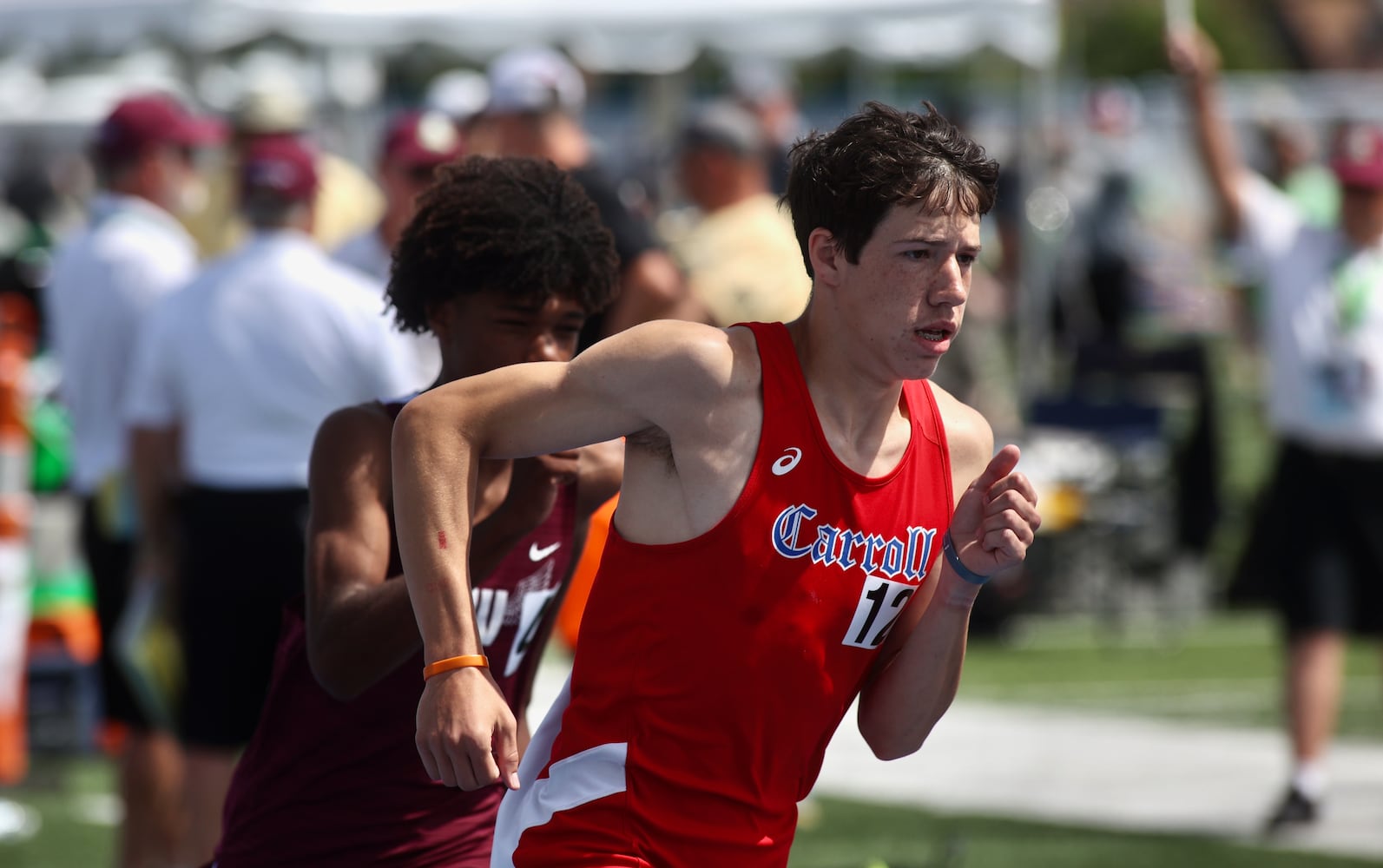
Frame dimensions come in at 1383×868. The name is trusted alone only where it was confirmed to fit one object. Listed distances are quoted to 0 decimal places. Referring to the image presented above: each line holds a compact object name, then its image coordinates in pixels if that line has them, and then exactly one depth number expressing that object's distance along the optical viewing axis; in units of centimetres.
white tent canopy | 2834
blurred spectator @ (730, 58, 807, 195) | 2678
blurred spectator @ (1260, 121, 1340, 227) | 2820
